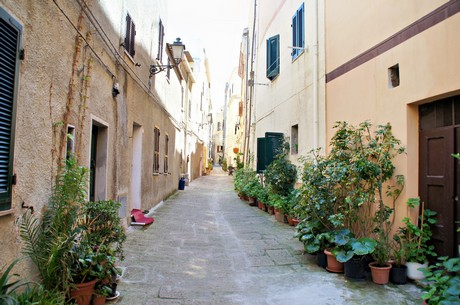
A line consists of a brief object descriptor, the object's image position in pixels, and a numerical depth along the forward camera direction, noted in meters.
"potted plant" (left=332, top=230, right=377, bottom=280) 4.45
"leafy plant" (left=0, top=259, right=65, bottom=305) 2.51
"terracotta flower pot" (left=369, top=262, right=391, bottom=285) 4.37
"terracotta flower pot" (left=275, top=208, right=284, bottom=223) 8.66
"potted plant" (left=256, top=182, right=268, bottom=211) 10.63
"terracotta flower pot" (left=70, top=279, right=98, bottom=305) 3.30
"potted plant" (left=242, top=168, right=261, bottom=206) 12.06
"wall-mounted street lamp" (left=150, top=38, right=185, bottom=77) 9.34
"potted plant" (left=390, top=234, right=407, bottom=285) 4.35
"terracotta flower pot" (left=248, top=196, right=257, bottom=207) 12.25
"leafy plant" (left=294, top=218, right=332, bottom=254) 5.17
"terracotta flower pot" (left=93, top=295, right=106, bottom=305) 3.50
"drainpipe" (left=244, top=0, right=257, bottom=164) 16.39
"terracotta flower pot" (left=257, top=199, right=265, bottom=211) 10.95
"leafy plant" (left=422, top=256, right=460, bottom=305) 3.06
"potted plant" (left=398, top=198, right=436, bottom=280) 4.29
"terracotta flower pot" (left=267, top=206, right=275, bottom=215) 9.89
